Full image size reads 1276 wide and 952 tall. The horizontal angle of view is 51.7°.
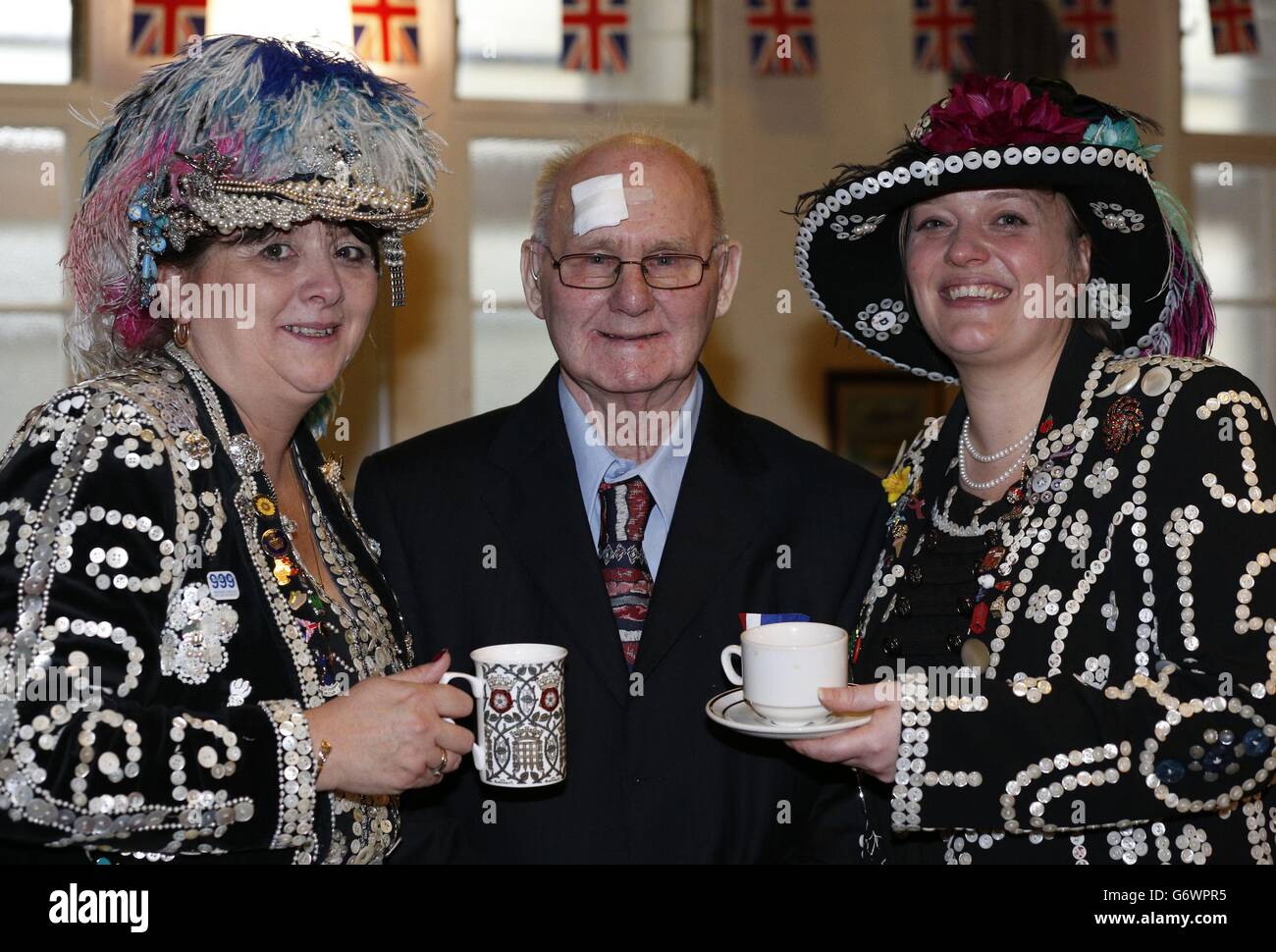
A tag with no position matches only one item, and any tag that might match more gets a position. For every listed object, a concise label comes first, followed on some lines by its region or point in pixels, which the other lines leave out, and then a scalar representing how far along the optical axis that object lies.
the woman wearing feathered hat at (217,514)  1.66
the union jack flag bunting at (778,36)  5.62
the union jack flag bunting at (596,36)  5.61
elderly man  2.30
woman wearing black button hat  1.86
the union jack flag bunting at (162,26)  5.15
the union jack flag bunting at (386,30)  5.32
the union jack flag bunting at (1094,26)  5.73
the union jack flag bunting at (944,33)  5.68
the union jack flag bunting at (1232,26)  5.99
